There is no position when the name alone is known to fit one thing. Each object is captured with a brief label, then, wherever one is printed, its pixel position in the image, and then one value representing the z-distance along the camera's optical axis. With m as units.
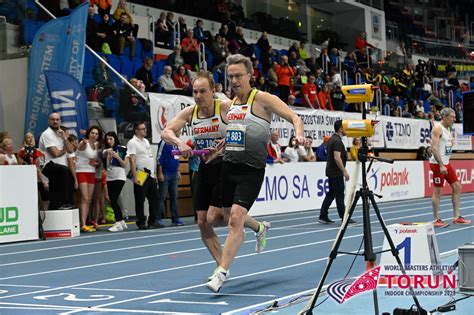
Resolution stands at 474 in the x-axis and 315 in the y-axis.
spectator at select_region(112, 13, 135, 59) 20.11
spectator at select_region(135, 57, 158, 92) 19.55
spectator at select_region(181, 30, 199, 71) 22.67
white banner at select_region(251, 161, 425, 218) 19.09
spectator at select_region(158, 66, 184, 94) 19.48
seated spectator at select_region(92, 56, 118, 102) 16.94
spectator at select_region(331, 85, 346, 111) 27.16
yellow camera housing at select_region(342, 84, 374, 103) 5.91
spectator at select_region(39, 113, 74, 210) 14.10
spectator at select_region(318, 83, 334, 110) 26.05
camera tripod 5.70
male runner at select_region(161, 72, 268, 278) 7.93
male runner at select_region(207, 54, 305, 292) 7.49
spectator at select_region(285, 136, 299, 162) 20.34
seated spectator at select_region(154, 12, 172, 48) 23.03
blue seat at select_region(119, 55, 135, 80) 20.03
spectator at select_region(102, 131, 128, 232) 14.90
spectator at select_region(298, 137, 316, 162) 20.92
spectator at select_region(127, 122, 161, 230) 15.00
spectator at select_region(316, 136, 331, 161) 21.61
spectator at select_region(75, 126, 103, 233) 14.66
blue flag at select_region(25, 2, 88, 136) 16.20
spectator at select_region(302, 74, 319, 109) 25.25
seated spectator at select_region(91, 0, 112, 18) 21.00
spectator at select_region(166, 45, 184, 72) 21.14
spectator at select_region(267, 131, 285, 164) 18.59
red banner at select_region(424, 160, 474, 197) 27.40
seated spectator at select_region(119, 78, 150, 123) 17.03
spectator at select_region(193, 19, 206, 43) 23.95
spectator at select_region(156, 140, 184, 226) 15.77
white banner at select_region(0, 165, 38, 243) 13.12
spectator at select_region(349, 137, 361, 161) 22.11
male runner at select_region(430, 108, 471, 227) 13.88
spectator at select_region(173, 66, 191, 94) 20.17
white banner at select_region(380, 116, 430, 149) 27.16
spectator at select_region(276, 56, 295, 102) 24.66
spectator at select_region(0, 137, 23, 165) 13.56
